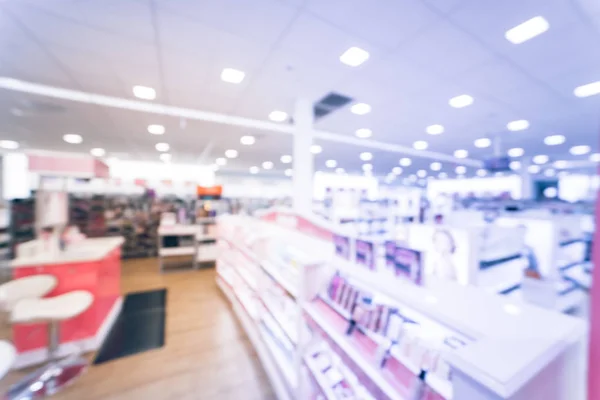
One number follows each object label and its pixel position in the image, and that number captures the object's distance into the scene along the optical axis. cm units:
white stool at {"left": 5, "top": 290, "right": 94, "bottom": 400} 203
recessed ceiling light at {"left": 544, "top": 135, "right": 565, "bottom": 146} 676
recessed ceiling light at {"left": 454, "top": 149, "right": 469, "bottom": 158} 883
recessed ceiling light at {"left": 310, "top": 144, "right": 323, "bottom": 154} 791
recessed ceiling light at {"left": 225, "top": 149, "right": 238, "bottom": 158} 878
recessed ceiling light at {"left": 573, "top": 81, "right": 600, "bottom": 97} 364
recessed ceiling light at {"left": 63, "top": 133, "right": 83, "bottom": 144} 661
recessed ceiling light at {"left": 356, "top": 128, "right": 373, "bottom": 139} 632
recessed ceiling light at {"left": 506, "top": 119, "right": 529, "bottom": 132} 541
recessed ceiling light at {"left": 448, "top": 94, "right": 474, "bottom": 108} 411
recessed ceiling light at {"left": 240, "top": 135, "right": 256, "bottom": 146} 677
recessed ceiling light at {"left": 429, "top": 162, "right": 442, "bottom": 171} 1160
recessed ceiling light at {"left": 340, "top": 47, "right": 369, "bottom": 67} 280
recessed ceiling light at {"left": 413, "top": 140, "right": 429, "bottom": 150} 751
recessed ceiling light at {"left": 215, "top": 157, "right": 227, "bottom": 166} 1051
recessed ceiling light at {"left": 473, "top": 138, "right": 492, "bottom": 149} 709
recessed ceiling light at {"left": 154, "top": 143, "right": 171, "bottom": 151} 776
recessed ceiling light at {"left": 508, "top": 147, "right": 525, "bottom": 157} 841
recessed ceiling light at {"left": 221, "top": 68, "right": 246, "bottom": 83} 331
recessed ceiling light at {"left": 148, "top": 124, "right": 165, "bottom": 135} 574
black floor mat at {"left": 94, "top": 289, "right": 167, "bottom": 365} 267
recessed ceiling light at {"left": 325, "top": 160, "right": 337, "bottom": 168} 1111
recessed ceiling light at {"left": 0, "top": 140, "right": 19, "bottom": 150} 745
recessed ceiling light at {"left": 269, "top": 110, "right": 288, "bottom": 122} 491
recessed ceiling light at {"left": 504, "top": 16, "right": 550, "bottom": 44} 229
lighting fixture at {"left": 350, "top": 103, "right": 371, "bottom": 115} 454
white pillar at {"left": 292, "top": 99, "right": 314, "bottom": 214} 438
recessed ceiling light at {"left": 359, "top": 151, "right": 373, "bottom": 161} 899
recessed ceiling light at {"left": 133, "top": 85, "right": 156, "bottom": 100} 384
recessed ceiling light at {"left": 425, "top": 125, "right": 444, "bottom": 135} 585
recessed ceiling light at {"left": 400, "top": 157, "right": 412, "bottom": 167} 1020
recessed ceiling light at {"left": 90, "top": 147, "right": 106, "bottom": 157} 848
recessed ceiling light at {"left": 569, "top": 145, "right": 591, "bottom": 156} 814
